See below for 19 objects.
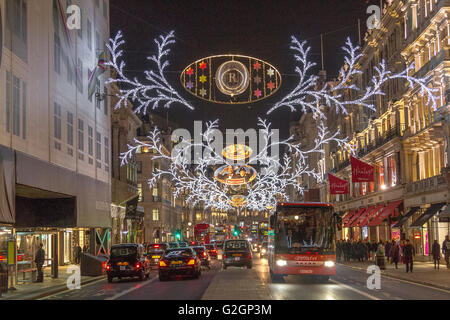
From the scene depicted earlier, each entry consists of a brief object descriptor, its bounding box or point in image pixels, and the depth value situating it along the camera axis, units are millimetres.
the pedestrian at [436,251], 35594
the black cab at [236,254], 40594
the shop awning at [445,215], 36531
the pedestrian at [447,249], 34969
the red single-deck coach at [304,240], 26734
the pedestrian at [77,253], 44578
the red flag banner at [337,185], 46500
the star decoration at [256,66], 22688
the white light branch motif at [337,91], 22166
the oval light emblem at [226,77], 22016
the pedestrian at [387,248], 45350
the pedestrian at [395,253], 38184
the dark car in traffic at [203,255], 39812
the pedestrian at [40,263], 30312
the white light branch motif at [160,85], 21359
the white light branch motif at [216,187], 42044
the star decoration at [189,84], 21969
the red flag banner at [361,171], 41250
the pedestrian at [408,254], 33844
